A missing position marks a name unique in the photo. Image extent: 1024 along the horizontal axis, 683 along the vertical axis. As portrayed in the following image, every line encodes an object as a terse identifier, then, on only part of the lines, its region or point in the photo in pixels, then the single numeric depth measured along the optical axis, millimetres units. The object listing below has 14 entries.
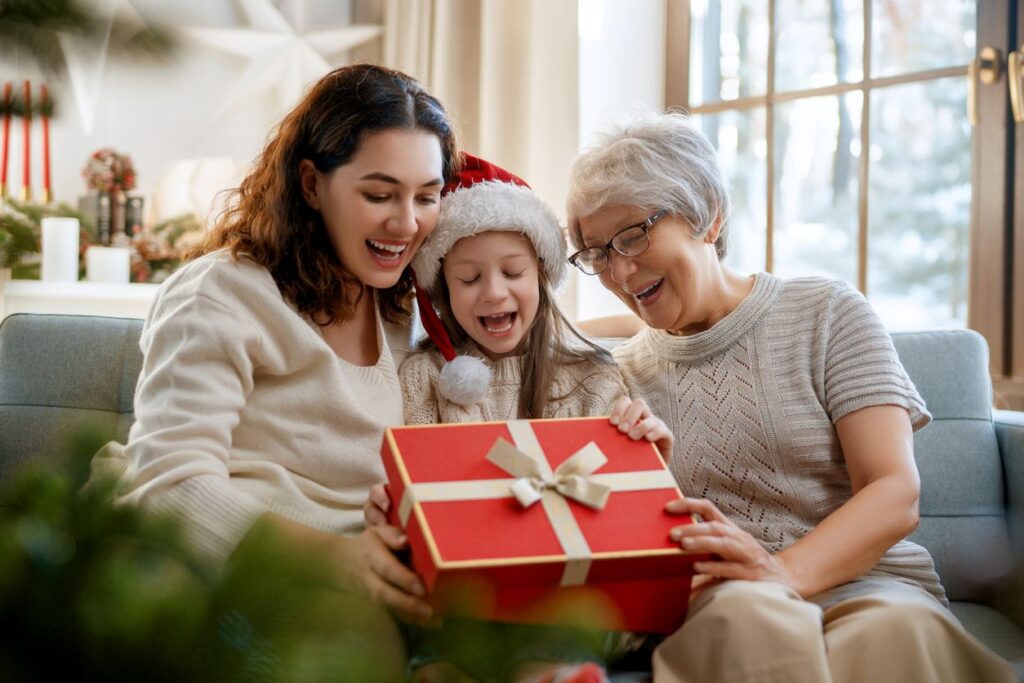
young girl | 1680
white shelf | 3221
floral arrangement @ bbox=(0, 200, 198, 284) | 3529
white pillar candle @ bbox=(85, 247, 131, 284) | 3371
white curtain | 3719
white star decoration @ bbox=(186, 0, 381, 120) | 3979
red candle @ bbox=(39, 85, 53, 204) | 3470
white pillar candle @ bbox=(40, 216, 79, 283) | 3264
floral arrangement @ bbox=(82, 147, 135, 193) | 3578
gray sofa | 1836
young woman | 1371
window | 2861
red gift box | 1094
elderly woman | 1376
